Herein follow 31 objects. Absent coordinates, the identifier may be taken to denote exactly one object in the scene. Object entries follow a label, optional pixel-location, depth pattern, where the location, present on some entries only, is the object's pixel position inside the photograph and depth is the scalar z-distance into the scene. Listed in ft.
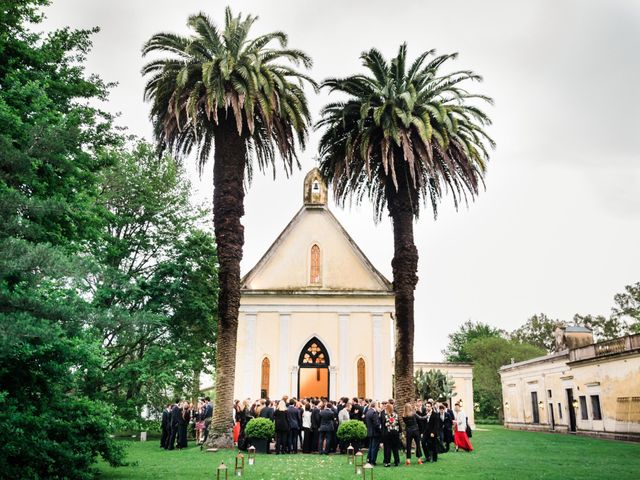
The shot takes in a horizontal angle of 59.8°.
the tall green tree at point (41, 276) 28.63
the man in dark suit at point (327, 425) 58.65
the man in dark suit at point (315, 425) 60.13
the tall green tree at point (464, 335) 277.64
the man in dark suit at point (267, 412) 60.90
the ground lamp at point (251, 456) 45.08
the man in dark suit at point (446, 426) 66.54
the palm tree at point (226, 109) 61.93
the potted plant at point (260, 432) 57.77
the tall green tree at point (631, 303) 180.86
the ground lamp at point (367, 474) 40.26
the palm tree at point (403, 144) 63.67
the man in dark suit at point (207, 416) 71.48
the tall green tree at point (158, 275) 81.82
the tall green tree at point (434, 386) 114.32
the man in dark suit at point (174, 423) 66.44
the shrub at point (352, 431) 56.54
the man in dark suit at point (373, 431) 49.78
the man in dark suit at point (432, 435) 53.36
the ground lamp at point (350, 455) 45.60
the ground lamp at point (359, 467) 43.48
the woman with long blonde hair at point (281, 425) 58.54
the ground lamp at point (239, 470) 38.29
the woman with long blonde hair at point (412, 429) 52.47
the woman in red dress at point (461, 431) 63.72
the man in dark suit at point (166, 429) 68.03
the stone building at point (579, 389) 92.79
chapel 86.94
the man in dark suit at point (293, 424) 59.16
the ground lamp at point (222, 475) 39.60
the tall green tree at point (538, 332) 248.52
